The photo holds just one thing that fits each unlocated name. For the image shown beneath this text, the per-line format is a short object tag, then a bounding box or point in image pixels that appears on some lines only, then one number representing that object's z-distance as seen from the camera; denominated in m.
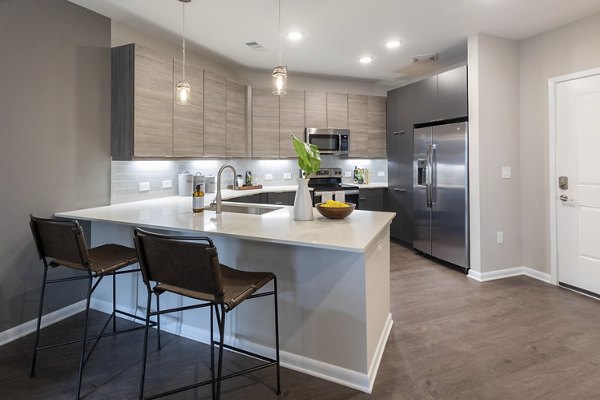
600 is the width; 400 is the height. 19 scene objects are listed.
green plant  2.31
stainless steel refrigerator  3.97
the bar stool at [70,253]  2.02
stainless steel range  5.15
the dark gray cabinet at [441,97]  3.95
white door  3.27
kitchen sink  3.06
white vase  2.39
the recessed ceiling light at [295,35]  3.65
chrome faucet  2.72
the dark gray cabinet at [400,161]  4.96
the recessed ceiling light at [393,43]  3.94
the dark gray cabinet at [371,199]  5.41
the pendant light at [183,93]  2.60
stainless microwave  5.34
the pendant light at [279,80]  2.41
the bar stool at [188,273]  1.58
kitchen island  1.98
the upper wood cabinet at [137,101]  3.10
